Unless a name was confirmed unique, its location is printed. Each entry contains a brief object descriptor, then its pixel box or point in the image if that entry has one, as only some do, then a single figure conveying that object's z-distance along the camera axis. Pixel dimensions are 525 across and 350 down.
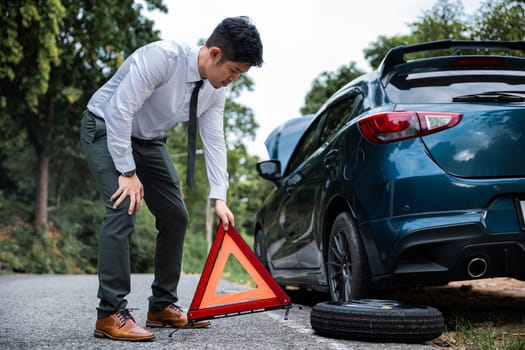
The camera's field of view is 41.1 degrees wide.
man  3.86
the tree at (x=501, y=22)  13.61
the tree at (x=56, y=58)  13.87
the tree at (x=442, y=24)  15.66
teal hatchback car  3.95
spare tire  3.78
